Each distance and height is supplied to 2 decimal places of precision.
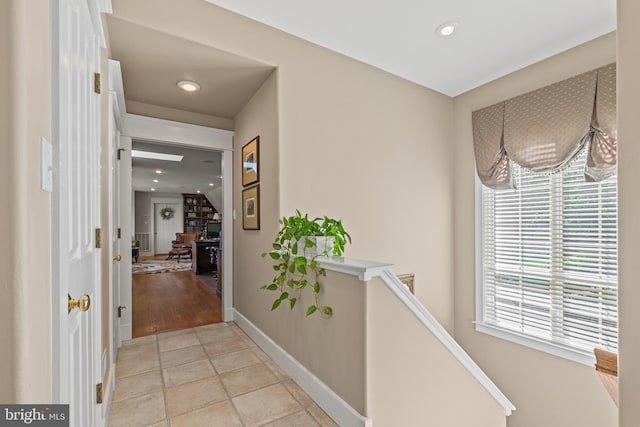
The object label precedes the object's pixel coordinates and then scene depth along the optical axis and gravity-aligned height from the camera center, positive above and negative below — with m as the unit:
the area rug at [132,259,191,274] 6.98 -1.39
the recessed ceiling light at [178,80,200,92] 2.56 +1.15
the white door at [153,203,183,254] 10.78 -0.50
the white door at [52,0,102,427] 0.77 +0.04
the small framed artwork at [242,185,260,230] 2.67 +0.05
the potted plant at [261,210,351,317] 1.84 -0.24
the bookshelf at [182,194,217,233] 11.27 +0.06
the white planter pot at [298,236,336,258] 1.89 -0.22
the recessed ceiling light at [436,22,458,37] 2.31 +1.49
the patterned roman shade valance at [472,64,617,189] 2.37 +0.77
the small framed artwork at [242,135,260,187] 2.70 +0.50
